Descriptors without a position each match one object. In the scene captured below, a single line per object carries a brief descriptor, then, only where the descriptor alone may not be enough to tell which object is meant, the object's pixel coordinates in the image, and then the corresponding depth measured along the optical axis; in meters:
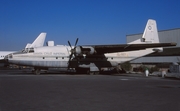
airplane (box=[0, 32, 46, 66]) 49.28
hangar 57.75
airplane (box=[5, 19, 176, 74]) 29.34
